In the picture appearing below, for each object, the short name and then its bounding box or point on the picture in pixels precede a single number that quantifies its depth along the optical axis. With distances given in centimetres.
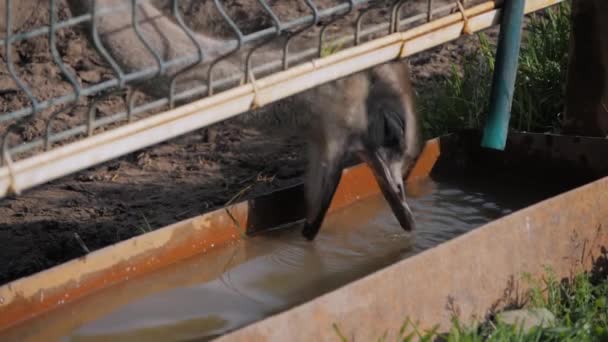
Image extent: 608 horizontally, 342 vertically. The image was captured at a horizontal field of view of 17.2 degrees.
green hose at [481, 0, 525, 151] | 759
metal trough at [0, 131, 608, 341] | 566
